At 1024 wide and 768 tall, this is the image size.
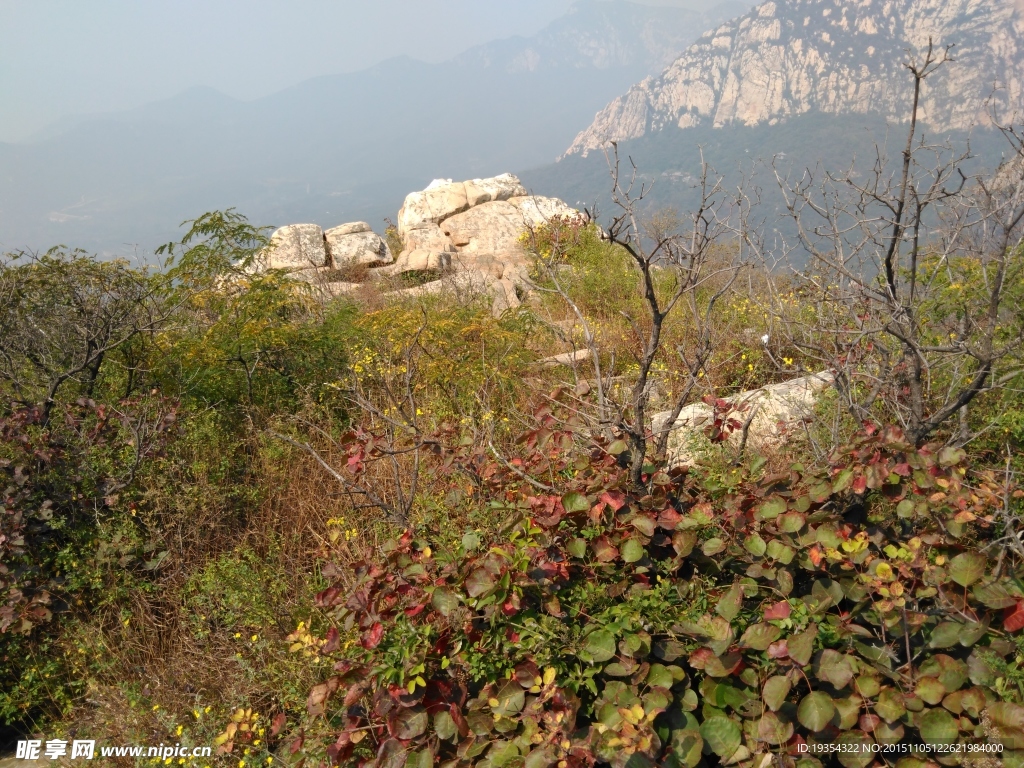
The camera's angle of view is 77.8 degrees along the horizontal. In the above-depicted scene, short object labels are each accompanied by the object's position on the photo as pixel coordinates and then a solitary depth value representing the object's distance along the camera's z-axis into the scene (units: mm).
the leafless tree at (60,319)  4473
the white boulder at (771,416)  3977
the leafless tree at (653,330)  2365
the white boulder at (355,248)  14164
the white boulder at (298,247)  13742
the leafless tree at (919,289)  2424
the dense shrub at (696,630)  1853
